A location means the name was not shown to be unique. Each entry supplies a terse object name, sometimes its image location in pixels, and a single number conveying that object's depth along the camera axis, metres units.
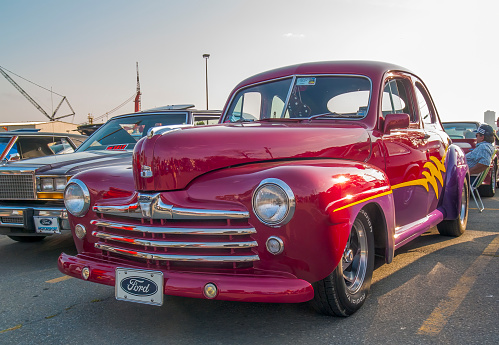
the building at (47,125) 62.25
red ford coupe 2.62
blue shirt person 7.12
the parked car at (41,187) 4.93
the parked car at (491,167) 8.27
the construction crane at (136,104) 58.73
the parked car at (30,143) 7.55
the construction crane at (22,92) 105.38
